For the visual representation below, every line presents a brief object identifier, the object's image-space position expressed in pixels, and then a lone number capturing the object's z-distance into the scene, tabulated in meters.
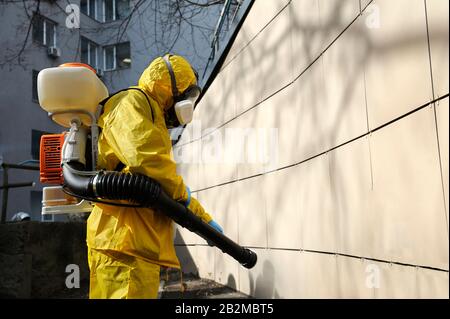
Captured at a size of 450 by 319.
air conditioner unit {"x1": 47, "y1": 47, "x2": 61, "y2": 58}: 9.81
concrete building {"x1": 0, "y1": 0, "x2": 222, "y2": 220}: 5.95
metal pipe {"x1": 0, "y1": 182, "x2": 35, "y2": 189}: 4.86
